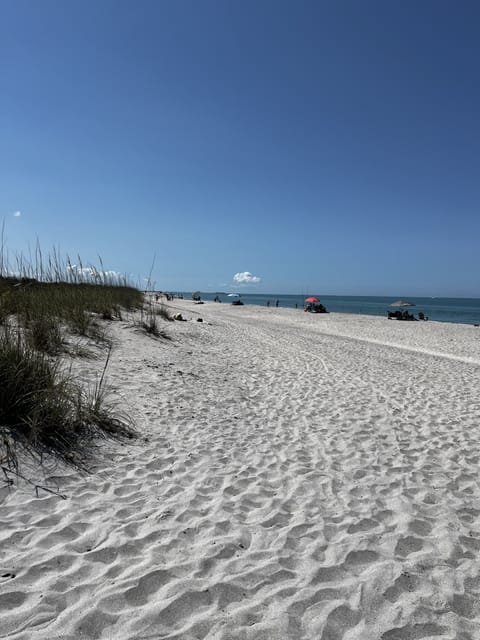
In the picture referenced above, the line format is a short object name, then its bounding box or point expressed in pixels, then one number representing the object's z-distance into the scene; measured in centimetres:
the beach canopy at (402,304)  3619
